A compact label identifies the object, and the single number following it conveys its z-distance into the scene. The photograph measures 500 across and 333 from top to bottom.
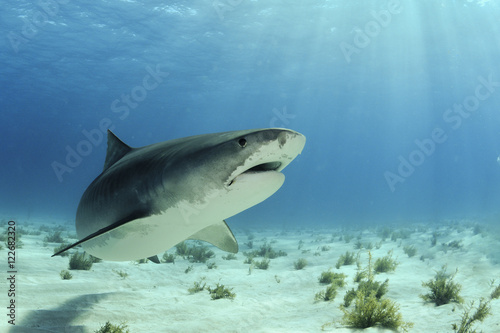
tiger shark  2.36
